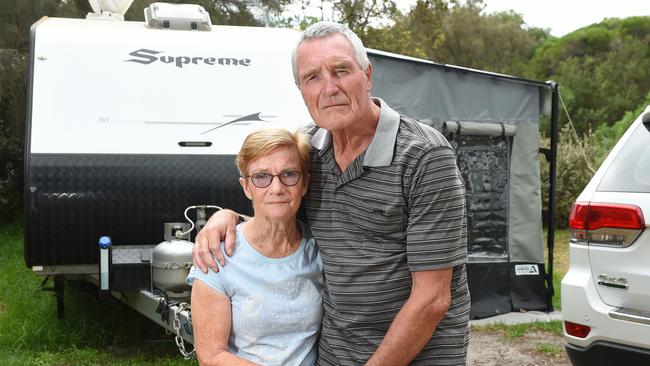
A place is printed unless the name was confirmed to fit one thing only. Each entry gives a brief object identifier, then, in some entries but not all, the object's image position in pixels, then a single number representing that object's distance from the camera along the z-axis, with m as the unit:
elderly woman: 2.24
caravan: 5.03
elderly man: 2.00
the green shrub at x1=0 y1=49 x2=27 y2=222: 11.21
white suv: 3.73
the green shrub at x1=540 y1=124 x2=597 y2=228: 14.64
